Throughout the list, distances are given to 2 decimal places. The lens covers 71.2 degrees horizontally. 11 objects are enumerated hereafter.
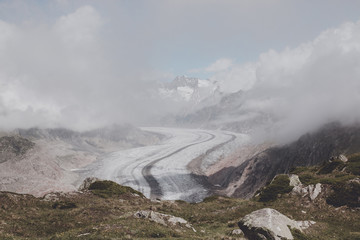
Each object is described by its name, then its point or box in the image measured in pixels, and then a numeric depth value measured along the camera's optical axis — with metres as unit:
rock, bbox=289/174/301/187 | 36.88
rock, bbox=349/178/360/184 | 30.56
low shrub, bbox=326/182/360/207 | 28.06
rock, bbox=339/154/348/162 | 41.66
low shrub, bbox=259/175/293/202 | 35.94
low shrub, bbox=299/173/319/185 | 35.41
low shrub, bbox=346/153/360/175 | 35.80
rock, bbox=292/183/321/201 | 31.84
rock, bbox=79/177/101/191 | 55.23
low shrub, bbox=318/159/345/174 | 39.69
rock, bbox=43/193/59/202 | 33.60
